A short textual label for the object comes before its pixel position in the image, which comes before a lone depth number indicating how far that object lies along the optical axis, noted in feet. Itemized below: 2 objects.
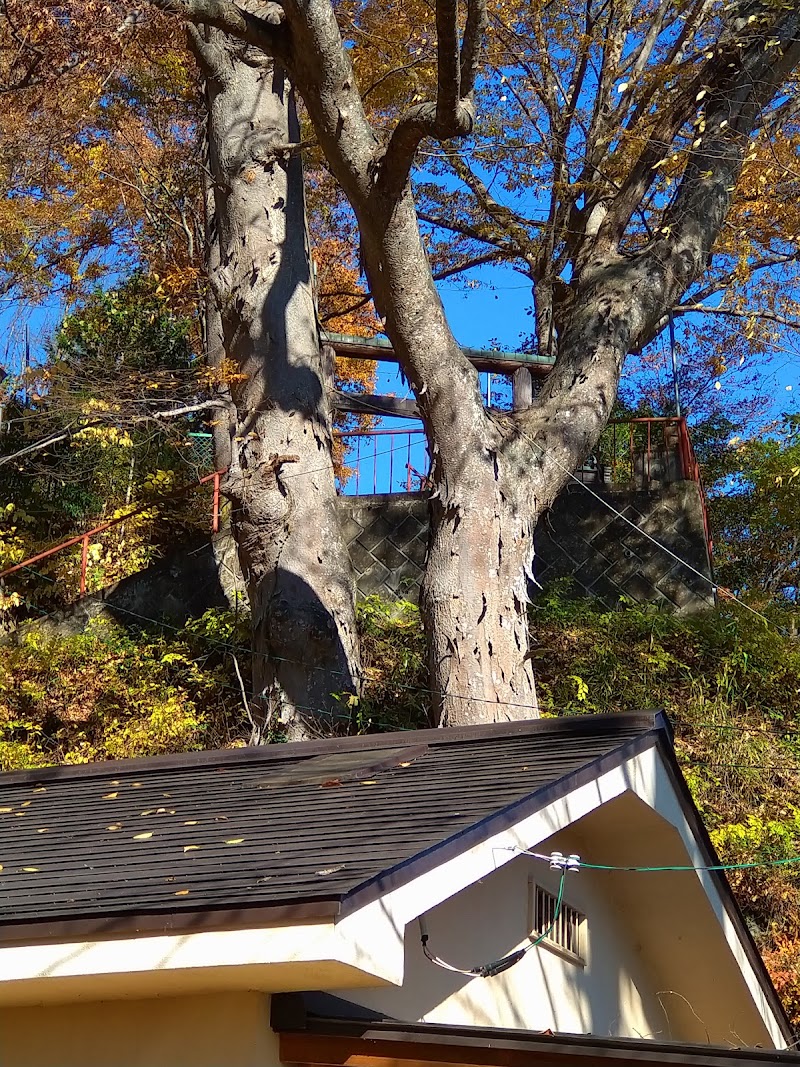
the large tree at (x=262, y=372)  32.35
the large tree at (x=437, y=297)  27.32
